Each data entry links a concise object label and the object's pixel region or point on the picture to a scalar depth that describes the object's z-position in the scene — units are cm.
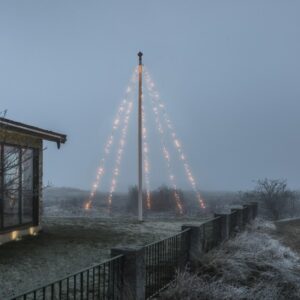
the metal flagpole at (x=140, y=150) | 1844
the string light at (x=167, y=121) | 1939
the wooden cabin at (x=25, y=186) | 1223
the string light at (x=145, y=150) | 1925
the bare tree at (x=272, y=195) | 2967
